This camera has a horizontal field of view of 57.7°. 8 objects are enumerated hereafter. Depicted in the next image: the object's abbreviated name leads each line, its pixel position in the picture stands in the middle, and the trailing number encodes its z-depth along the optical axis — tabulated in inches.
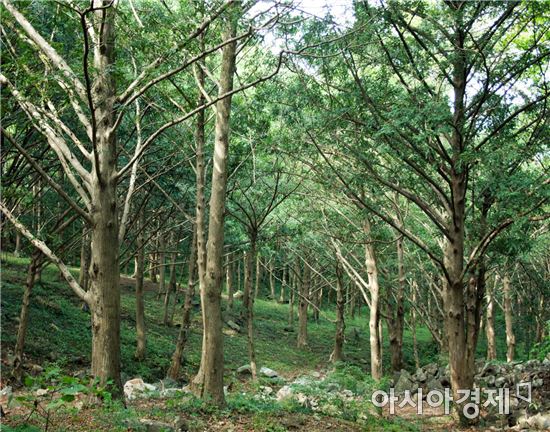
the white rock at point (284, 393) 429.7
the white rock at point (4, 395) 287.4
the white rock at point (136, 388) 393.4
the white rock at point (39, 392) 302.8
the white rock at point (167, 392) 400.7
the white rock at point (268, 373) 696.4
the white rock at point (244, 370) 725.9
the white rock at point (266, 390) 481.1
